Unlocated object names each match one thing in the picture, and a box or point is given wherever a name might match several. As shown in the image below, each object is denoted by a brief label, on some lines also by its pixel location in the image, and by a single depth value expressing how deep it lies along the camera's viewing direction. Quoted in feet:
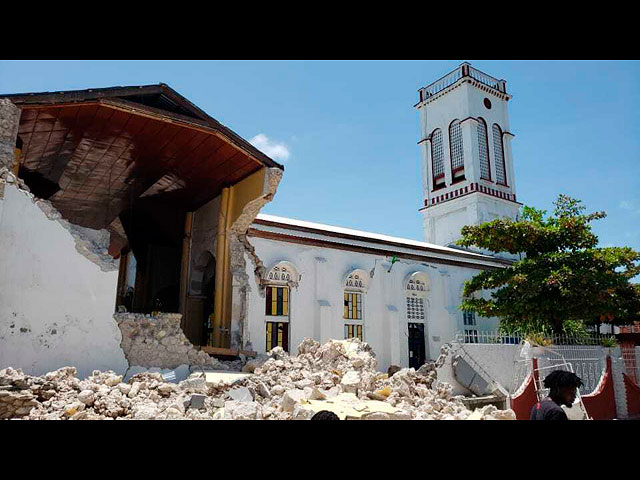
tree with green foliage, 47.03
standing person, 14.73
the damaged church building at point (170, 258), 34.32
